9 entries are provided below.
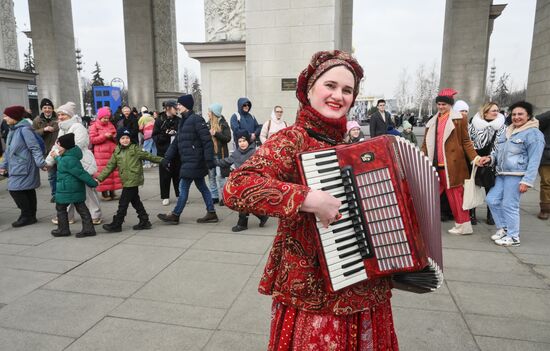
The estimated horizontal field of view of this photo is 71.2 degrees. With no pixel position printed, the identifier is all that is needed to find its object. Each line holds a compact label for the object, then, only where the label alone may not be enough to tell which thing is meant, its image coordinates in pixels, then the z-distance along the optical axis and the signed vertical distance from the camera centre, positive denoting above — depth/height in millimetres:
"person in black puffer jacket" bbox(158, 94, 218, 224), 6332 -628
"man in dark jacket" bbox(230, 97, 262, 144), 8531 -188
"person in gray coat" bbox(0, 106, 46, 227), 6383 -853
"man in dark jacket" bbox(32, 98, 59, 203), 8352 -287
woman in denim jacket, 5195 -756
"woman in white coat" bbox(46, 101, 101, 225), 6480 -607
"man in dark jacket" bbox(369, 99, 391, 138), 9758 -232
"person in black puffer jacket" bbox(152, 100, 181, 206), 7723 -615
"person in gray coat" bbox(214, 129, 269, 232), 6736 -753
